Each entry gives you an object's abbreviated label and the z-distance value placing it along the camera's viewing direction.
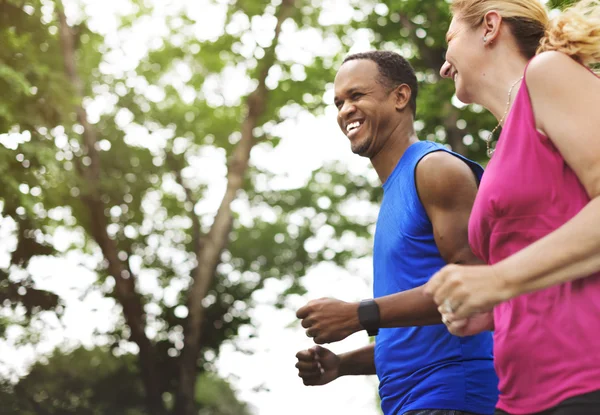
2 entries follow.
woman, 1.61
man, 2.65
